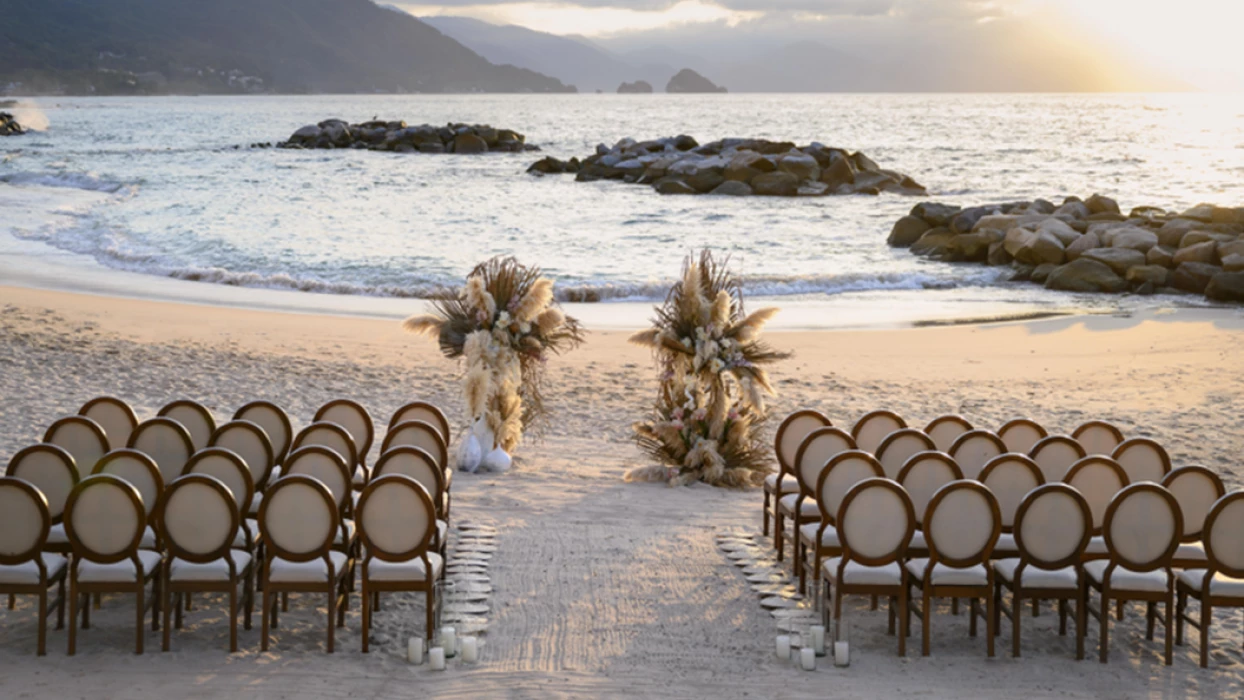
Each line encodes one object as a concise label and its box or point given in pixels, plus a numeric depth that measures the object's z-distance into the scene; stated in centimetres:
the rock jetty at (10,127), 8212
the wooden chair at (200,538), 628
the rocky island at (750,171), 4981
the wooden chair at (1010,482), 715
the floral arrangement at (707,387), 1034
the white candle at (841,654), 643
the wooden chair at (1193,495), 709
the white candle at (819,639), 653
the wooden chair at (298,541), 637
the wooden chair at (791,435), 862
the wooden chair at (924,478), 712
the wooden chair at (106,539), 622
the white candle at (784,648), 651
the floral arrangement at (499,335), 1071
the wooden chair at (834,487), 714
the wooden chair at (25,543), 620
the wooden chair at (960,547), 647
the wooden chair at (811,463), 796
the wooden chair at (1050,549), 652
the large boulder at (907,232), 3447
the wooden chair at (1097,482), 718
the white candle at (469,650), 639
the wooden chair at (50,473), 686
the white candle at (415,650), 637
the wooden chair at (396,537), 648
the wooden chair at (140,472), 671
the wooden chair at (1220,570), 644
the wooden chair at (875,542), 656
